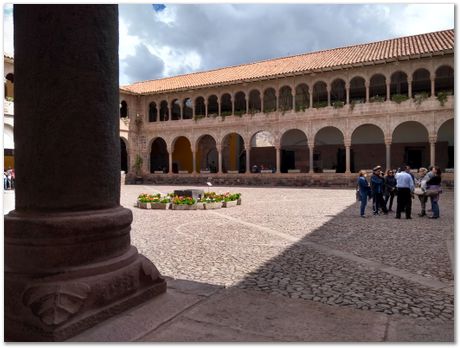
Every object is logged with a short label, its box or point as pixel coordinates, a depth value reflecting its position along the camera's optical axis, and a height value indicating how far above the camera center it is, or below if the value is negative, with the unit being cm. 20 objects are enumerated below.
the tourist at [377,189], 1103 -51
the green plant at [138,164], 3200 +87
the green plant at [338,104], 2522 +454
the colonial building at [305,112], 2366 +432
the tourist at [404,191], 1025 -54
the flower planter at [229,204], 1356 -112
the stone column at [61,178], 263 -2
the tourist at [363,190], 1078 -53
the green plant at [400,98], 2350 +458
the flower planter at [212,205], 1291 -110
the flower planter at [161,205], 1310 -109
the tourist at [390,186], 1220 -47
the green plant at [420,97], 2291 +449
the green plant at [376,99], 2427 +468
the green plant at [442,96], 2230 +442
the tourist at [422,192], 1064 -59
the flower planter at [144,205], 1340 -110
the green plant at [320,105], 2588 +466
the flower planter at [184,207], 1280 -113
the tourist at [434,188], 1035 -47
